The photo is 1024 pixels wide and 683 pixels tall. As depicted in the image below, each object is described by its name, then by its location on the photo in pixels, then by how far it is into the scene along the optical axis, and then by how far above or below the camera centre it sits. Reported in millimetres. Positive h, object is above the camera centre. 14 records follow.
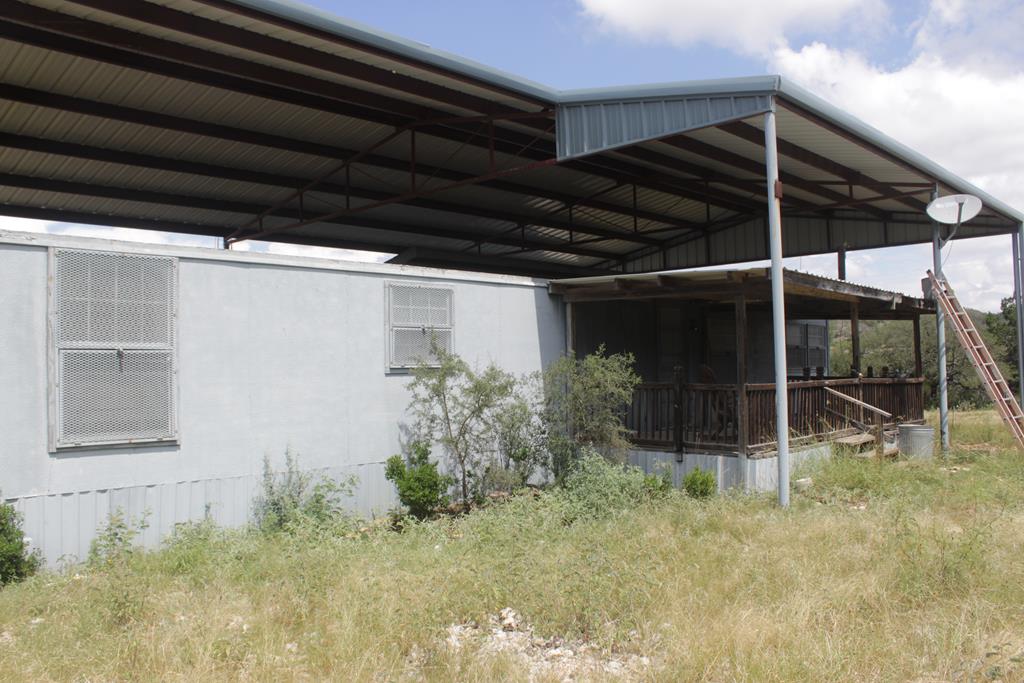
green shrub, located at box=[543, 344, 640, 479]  11461 -529
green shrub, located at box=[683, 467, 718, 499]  10719 -1599
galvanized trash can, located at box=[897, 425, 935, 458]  13781 -1385
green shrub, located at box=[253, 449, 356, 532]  9320 -1517
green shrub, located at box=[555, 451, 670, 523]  9795 -1587
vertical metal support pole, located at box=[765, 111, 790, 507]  9953 +667
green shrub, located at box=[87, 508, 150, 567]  7816 -1628
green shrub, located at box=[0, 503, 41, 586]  7309 -1566
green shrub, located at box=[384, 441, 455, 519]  10180 -1439
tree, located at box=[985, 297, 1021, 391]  29047 +692
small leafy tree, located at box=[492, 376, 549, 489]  11211 -1010
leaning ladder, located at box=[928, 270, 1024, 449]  13594 +46
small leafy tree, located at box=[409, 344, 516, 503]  10820 -516
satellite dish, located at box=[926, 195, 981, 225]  13781 +2634
